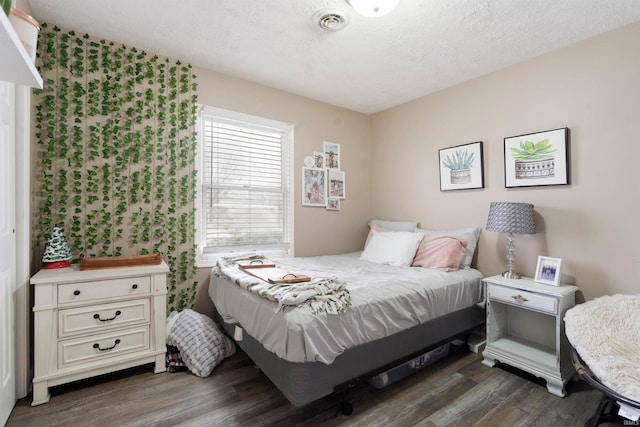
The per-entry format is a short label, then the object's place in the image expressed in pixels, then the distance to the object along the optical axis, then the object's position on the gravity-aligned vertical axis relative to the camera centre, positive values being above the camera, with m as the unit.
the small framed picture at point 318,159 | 3.55 +0.69
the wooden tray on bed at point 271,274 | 1.90 -0.40
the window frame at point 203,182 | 2.84 +0.37
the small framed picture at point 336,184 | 3.70 +0.42
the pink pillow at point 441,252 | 2.65 -0.33
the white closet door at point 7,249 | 1.58 -0.16
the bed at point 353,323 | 1.58 -0.67
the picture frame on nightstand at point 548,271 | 2.23 -0.42
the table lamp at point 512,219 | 2.34 -0.03
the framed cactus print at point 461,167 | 2.92 +0.50
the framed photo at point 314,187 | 3.47 +0.36
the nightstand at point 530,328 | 2.03 -0.91
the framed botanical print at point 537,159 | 2.38 +0.47
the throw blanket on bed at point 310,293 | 1.62 -0.43
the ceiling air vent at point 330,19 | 2.01 +1.36
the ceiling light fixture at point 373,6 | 1.81 +1.29
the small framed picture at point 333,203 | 3.68 +0.17
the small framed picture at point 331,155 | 3.65 +0.77
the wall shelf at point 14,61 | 0.79 +0.48
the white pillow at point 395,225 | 3.43 -0.10
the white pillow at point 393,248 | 2.84 -0.31
